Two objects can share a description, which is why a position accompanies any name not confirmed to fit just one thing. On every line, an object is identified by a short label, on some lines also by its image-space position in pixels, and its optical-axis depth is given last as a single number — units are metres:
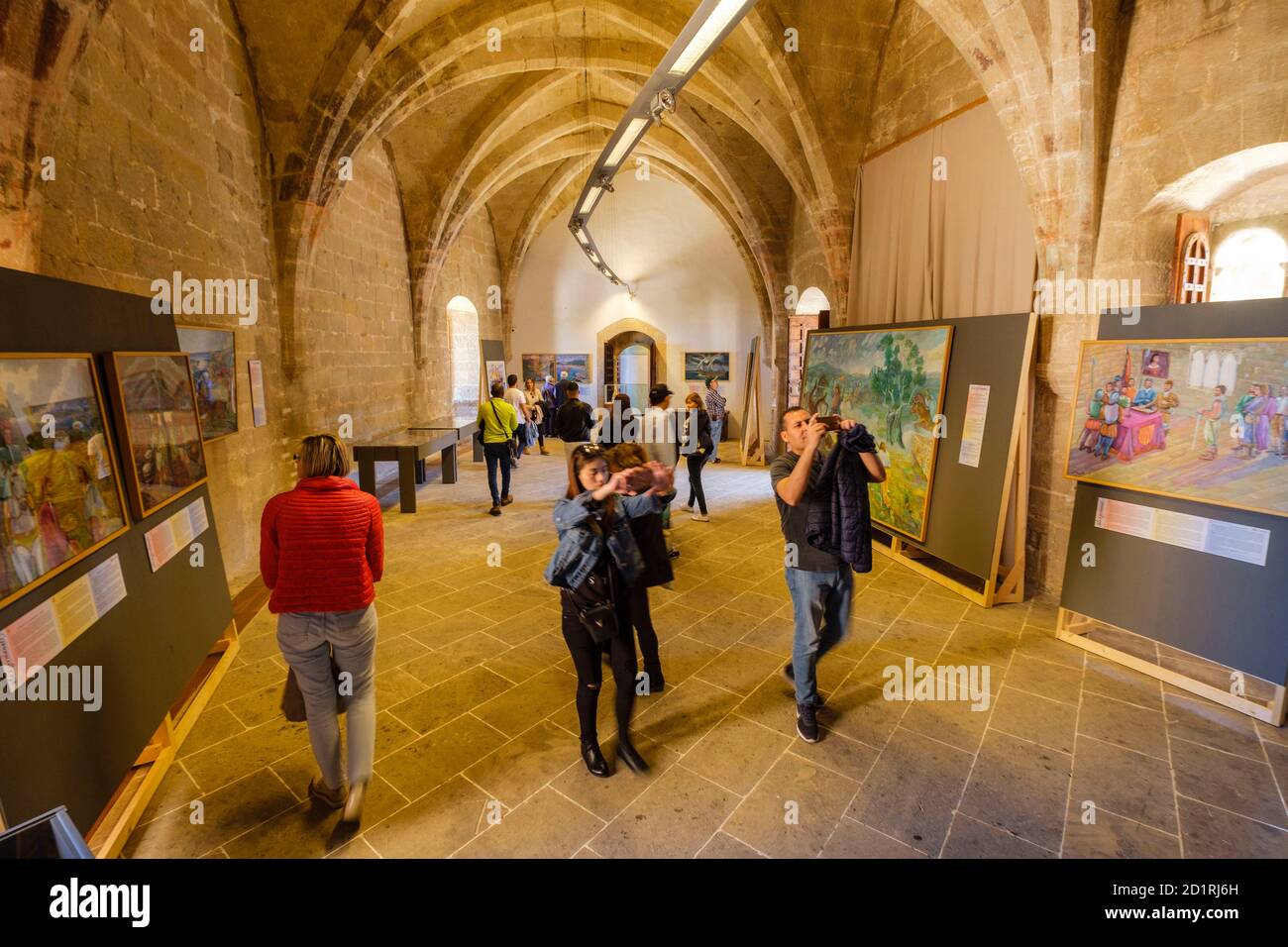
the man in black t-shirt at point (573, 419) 7.44
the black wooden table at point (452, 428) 9.45
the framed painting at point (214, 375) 4.96
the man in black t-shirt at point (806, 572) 2.88
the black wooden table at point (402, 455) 7.36
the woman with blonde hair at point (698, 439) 6.54
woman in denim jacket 2.57
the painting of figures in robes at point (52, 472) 2.00
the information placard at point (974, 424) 4.86
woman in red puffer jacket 2.28
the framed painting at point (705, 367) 14.66
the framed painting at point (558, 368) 15.69
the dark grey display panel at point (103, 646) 1.96
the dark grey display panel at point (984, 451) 4.64
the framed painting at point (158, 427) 2.79
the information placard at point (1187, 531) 3.32
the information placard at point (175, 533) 2.93
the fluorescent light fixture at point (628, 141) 5.67
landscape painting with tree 5.37
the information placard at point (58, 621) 1.88
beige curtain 5.27
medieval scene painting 3.23
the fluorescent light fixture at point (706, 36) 3.65
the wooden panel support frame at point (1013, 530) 4.60
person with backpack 7.32
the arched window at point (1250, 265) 5.72
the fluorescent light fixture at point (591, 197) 8.28
